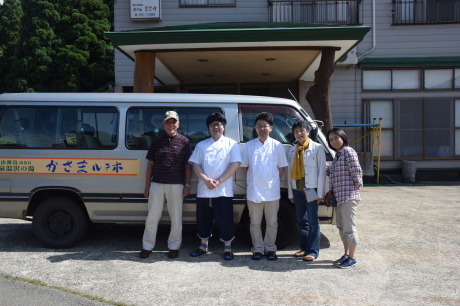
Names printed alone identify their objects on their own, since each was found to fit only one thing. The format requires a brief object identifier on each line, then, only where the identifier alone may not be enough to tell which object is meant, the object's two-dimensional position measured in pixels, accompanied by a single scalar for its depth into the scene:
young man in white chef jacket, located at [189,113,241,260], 5.47
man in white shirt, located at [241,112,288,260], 5.43
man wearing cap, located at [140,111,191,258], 5.53
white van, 5.89
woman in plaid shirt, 5.16
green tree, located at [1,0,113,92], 19.73
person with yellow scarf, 5.36
